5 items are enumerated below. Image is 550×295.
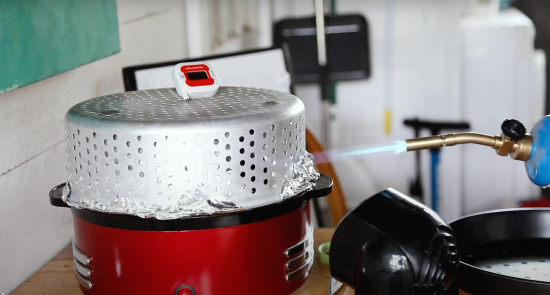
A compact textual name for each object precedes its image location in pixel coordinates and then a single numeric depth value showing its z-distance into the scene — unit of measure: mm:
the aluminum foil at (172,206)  718
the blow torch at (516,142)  772
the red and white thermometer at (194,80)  856
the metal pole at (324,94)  2461
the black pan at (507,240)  880
